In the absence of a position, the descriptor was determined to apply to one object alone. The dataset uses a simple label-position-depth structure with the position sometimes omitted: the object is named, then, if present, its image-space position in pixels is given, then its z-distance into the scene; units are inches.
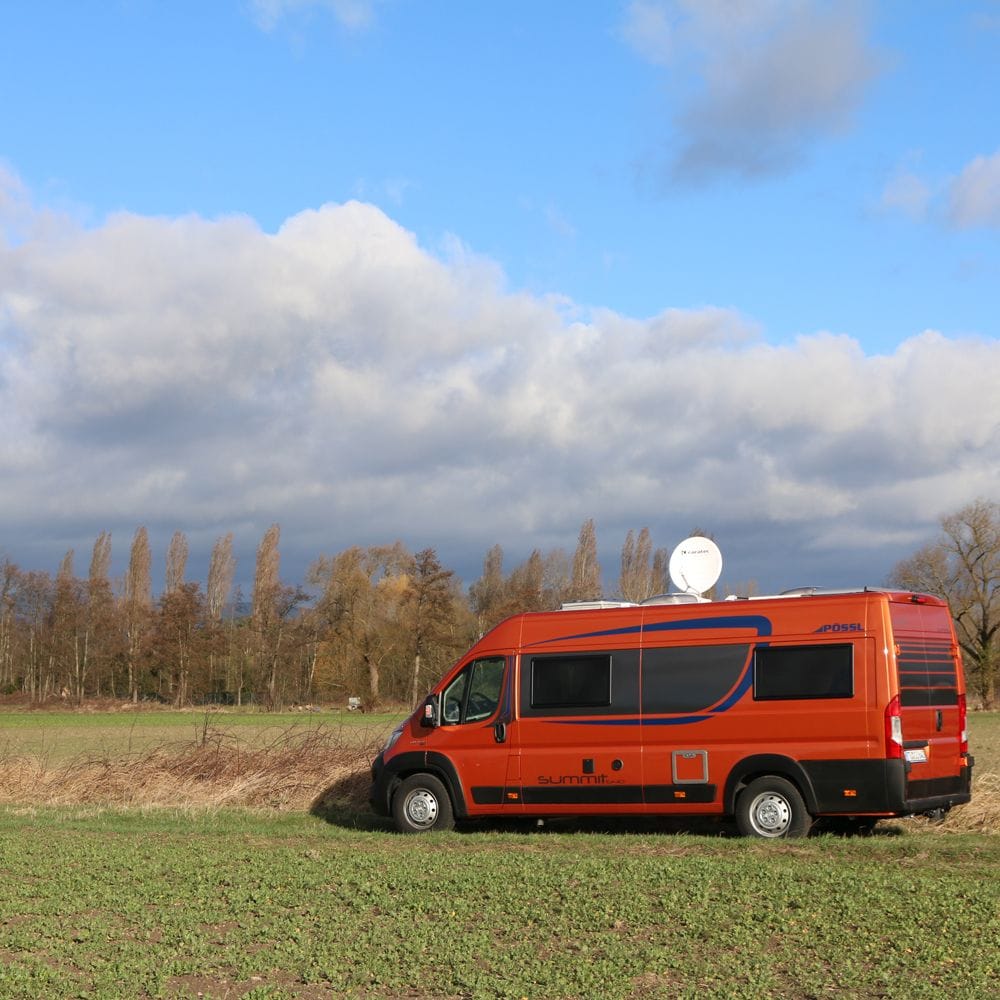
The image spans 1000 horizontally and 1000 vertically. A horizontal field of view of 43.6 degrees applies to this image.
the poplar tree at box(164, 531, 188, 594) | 4168.3
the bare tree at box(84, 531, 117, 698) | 3447.3
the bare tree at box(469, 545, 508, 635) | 3216.0
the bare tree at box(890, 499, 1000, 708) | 2967.5
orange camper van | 505.7
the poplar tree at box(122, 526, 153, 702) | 3442.4
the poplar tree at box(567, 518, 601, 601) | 3984.5
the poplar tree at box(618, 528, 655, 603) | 4035.4
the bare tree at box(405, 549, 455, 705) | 3068.4
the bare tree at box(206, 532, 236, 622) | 4141.2
